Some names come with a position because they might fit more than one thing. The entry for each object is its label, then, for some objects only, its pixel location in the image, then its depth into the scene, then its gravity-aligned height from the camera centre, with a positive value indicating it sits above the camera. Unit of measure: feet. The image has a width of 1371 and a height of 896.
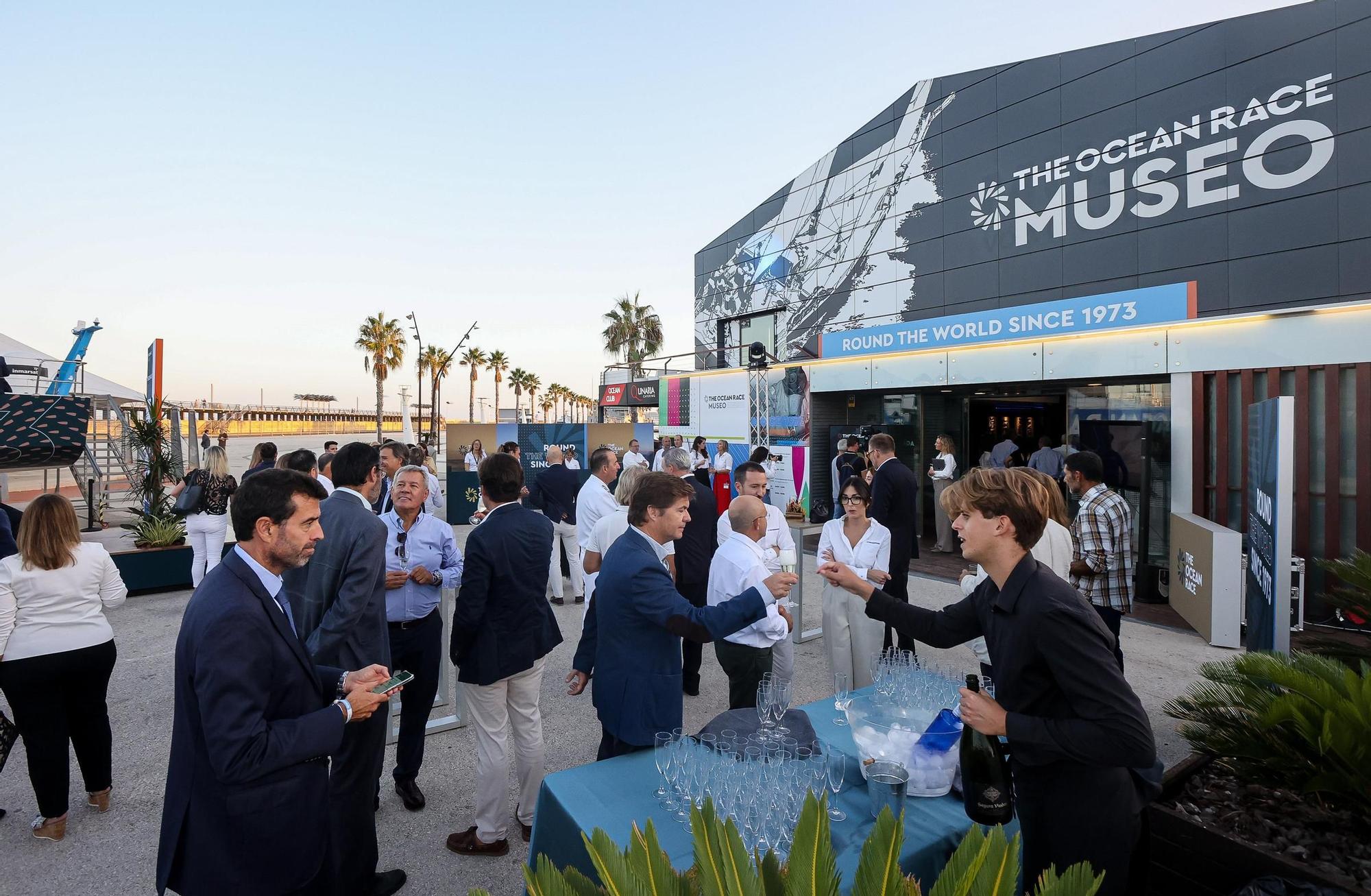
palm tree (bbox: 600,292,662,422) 155.94 +26.32
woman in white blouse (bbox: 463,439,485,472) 48.14 -1.01
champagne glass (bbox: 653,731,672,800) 6.97 -3.33
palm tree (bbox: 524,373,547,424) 232.73 +21.40
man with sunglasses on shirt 12.41 -2.94
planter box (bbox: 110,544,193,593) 26.91 -5.12
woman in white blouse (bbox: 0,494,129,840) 10.76 -3.28
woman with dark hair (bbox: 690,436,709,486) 43.68 -0.87
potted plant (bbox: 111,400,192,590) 27.22 -3.97
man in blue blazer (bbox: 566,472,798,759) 8.84 -2.43
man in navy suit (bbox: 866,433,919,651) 19.26 -1.97
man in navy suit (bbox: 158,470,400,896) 5.93 -2.68
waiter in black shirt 5.57 -2.35
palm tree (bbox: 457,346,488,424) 193.88 +24.24
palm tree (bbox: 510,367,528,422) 222.28 +21.36
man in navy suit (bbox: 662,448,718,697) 17.92 -3.34
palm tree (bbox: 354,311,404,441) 147.13 +22.18
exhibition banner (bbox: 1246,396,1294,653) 13.55 -1.91
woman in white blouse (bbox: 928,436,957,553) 37.29 -2.11
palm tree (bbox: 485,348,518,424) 204.38 +25.01
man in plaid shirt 15.38 -2.50
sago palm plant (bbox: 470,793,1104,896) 4.00 -2.66
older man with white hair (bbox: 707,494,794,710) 12.51 -2.88
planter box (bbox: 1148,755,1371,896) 6.74 -4.56
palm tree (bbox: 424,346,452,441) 89.10 +9.48
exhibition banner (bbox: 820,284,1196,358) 28.63 +5.92
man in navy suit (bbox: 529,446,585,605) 27.81 -2.55
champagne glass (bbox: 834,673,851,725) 8.61 -3.39
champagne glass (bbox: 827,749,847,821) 6.67 -3.56
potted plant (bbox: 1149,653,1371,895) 6.95 -4.23
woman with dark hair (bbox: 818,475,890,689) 15.11 -3.02
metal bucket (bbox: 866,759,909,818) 6.38 -3.38
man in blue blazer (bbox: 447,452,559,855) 10.74 -3.37
